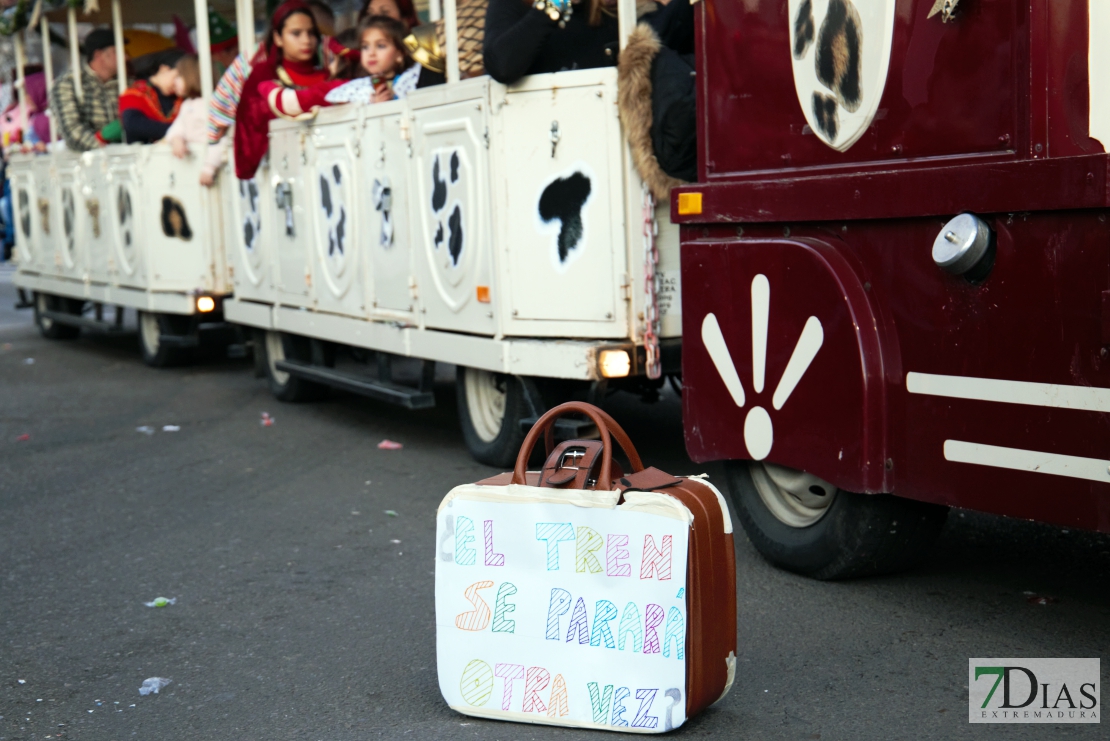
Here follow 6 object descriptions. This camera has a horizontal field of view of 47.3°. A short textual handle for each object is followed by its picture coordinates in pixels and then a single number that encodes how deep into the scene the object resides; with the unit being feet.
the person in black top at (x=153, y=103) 36.32
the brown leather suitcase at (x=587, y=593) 10.43
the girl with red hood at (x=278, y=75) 28.27
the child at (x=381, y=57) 25.25
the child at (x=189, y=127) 34.47
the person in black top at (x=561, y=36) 18.76
